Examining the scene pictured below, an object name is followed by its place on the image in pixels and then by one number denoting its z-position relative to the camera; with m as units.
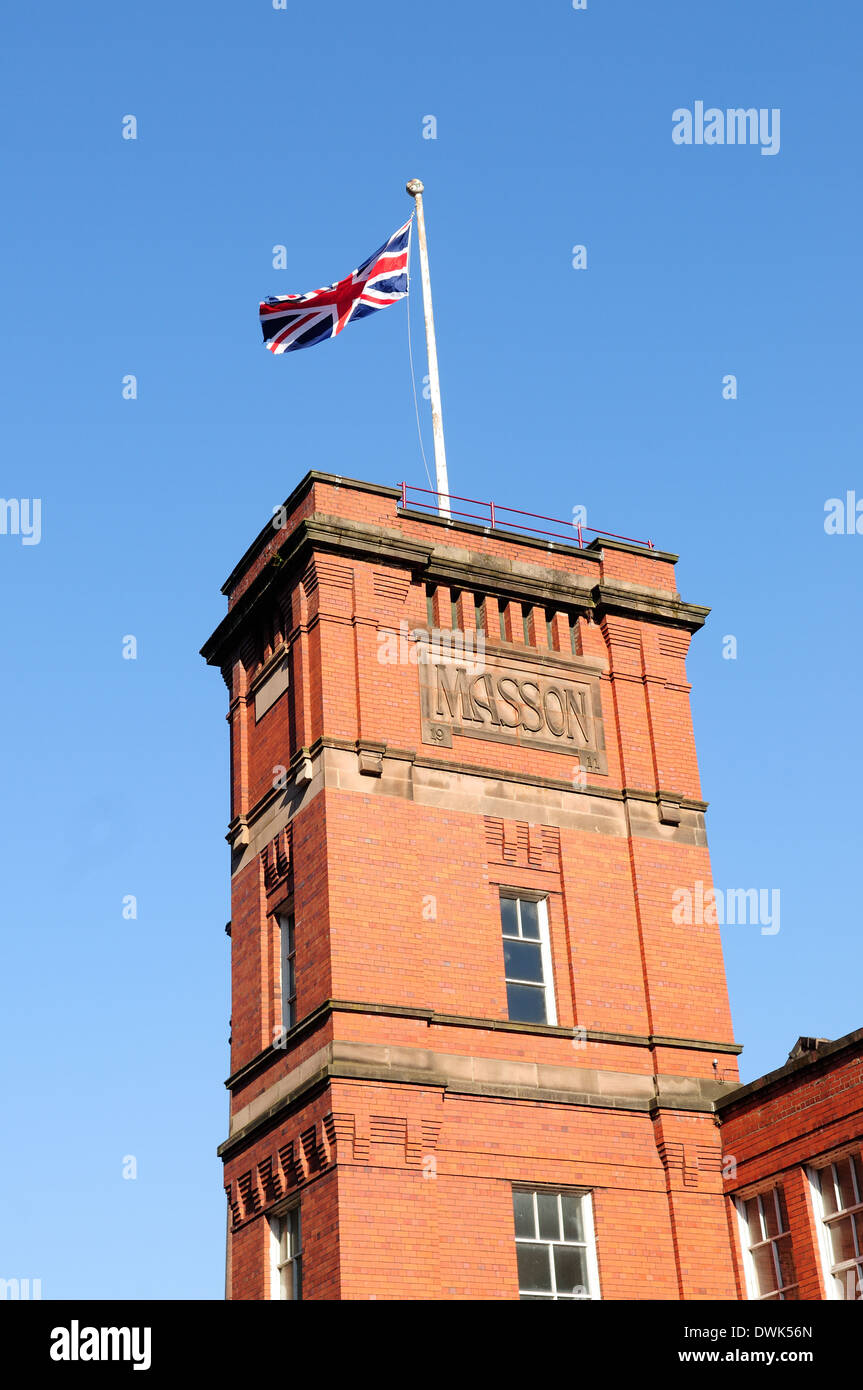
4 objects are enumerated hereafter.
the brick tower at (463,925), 22.92
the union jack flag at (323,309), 29.38
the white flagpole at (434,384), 29.14
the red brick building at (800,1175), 22.61
